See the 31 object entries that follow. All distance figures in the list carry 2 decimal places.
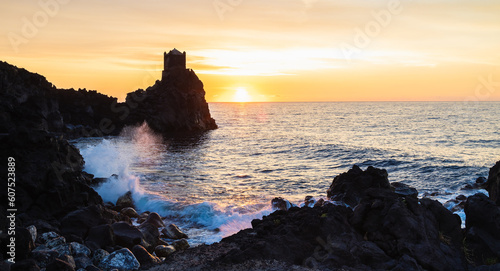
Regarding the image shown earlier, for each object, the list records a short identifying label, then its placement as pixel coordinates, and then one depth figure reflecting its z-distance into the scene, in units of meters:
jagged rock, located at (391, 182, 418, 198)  26.27
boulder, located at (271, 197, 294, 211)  26.77
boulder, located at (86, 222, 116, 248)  16.14
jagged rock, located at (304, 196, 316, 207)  28.14
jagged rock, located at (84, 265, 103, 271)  12.85
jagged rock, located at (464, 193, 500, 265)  13.82
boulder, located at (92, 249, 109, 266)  14.16
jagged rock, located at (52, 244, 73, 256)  14.19
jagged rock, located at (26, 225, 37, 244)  15.30
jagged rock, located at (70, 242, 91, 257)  14.54
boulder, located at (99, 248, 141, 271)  13.62
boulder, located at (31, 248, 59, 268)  13.19
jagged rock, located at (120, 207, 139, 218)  24.60
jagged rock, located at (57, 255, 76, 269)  12.83
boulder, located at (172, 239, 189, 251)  18.46
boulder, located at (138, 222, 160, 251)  17.20
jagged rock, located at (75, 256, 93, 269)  13.66
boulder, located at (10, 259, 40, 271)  11.69
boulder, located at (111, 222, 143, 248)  16.64
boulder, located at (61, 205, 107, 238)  17.30
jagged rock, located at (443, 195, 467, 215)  25.48
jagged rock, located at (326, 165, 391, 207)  26.33
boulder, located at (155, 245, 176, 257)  17.02
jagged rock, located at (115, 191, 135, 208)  27.33
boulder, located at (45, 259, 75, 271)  12.05
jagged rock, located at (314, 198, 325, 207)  25.96
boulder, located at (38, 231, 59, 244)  15.61
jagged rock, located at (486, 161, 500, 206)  23.28
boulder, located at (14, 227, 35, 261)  12.84
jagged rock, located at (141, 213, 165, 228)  21.59
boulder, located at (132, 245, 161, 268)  14.81
